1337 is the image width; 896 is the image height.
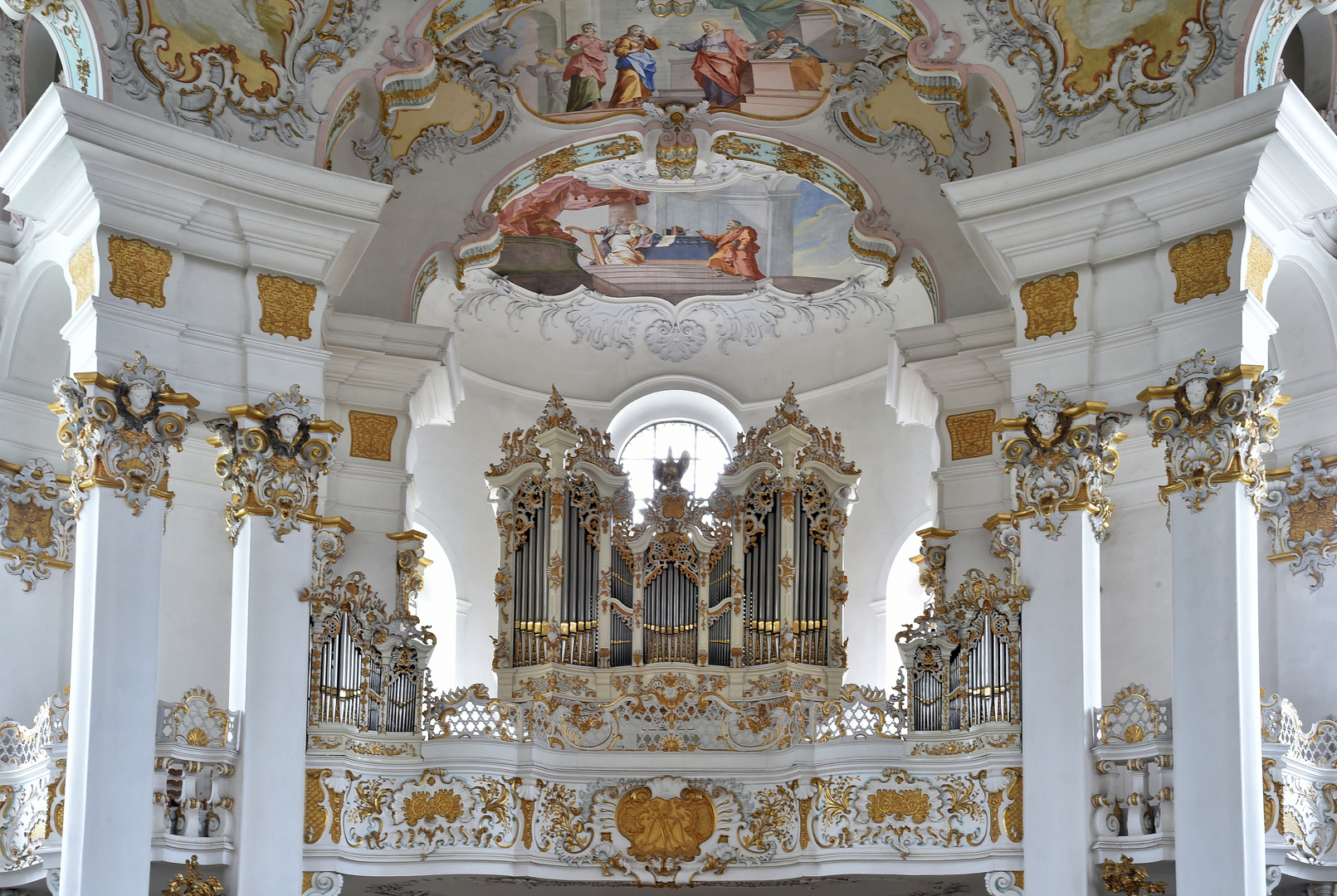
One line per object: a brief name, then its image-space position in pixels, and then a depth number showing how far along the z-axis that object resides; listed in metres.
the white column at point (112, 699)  14.55
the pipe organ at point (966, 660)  16.69
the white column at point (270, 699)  15.60
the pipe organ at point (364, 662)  16.89
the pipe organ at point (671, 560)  18.83
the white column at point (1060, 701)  15.65
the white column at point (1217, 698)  14.59
